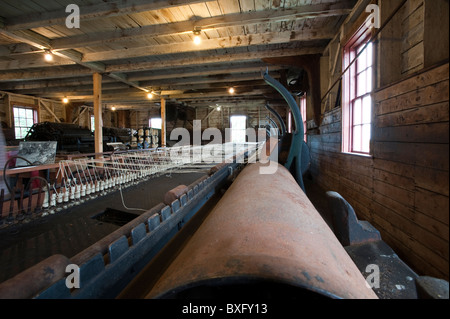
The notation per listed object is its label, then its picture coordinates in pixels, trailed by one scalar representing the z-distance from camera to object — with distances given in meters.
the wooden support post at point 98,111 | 4.90
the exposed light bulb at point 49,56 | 3.75
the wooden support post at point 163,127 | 7.78
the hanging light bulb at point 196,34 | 2.95
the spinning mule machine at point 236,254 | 0.45
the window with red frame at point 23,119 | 8.24
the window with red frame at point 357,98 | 2.47
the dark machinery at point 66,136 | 6.58
